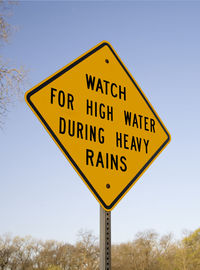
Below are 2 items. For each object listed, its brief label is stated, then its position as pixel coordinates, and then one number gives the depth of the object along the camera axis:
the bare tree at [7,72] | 6.64
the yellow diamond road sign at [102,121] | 2.29
